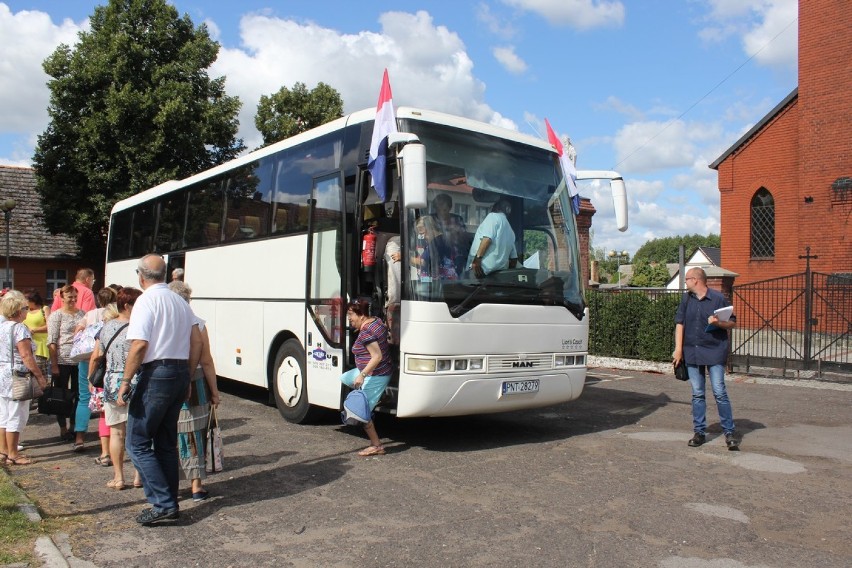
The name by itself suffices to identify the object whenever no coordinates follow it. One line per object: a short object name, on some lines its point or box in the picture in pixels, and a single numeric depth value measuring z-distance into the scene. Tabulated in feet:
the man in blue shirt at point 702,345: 26.20
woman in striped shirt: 24.61
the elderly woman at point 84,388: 26.21
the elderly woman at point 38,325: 28.73
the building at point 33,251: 102.22
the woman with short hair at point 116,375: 20.61
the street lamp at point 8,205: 73.92
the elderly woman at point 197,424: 19.88
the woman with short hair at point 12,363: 24.07
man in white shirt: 17.42
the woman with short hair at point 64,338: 27.63
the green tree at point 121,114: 75.36
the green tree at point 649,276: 237.86
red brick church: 66.49
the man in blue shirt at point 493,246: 25.45
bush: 52.06
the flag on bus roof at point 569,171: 29.91
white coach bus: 24.56
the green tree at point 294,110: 95.50
